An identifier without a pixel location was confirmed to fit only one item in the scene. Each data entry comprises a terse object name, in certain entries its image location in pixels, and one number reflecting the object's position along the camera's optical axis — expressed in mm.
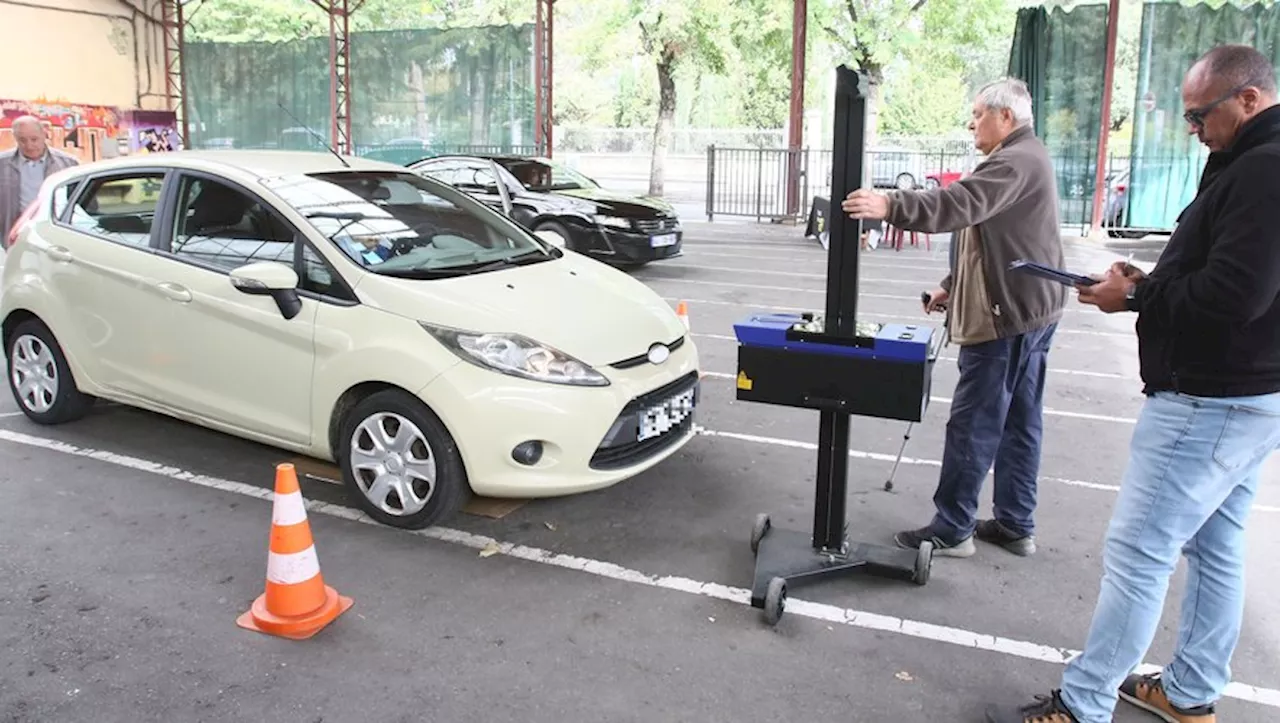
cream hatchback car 3988
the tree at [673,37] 22672
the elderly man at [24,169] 6953
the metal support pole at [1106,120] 16000
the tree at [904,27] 19078
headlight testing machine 3242
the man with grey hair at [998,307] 3537
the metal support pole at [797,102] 17625
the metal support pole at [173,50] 24500
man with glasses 2330
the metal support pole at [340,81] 21266
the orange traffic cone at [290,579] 3344
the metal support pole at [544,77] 19688
